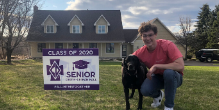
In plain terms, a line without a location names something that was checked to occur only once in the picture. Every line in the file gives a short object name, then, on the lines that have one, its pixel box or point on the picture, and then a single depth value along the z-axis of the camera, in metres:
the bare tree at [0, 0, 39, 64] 15.07
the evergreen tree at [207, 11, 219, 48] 30.70
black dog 3.03
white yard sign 3.65
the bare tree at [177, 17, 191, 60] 28.38
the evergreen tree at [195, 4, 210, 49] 34.03
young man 2.87
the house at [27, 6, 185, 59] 22.78
